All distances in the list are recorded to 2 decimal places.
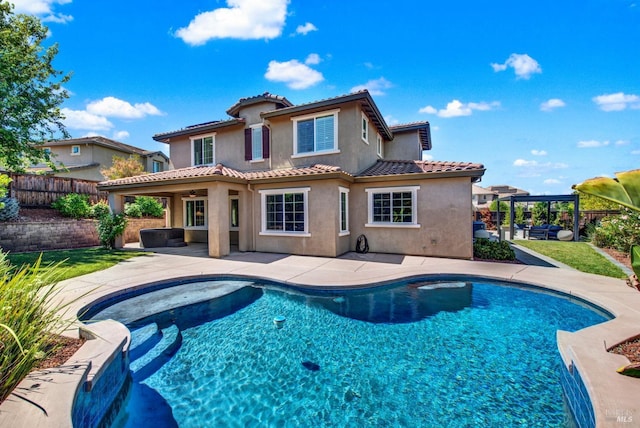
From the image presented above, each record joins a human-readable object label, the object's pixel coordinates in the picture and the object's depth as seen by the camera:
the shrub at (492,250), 11.44
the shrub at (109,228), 14.16
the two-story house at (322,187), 11.88
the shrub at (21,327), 2.83
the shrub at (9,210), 13.33
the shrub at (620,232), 11.99
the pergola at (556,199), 17.72
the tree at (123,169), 24.28
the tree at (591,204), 25.90
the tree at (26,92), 13.15
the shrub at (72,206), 16.23
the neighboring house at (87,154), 26.31
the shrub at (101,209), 14.52
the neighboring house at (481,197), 37.13
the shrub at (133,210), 19.22
